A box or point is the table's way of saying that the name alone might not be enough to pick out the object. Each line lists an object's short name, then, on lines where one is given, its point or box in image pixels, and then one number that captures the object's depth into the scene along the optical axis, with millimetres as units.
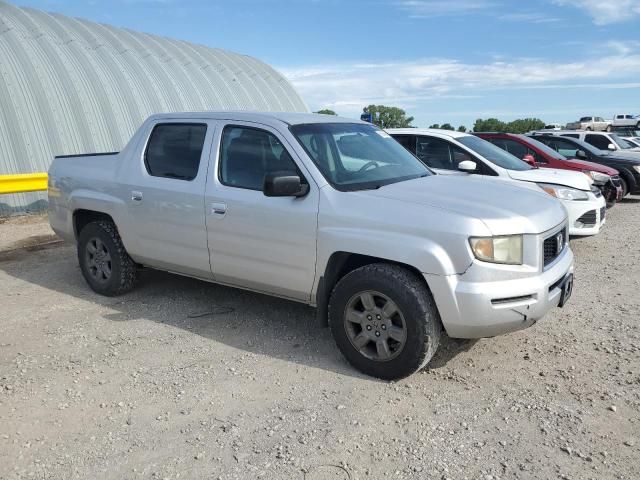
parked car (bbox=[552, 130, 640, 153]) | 16047
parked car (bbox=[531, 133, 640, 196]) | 13438
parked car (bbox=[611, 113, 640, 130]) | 43425
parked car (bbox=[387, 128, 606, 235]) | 8039
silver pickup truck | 3756
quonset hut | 11852
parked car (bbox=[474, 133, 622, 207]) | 10437
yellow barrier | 9758
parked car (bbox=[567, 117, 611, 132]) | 46500
